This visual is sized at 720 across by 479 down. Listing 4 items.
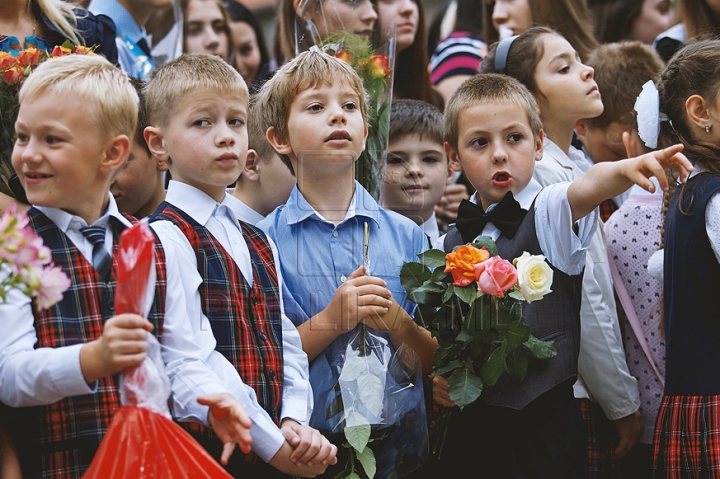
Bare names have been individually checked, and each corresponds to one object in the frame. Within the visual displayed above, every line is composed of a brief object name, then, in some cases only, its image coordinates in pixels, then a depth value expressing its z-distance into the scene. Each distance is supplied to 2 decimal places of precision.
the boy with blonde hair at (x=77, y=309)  4.55
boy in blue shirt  6.23
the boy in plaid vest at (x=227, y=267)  5.41
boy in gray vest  6.21
